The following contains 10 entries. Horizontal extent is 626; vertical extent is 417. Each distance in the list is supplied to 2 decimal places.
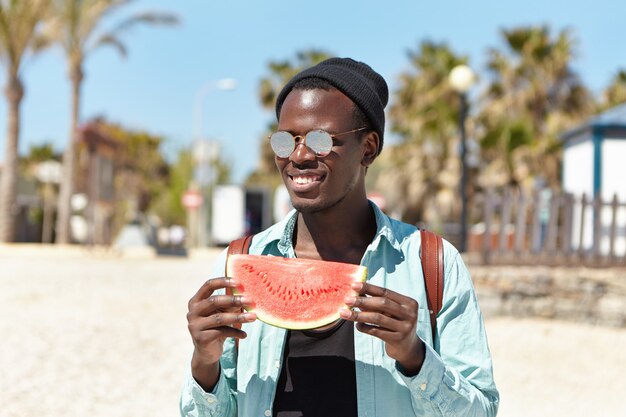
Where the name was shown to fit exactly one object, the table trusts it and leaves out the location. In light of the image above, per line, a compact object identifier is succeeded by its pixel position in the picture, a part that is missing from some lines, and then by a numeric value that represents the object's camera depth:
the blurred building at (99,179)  24.98
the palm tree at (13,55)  23.53
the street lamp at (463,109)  13.83
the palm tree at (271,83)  37.69
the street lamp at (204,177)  33.94
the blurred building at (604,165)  14.27
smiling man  1.90
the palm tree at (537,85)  33.34
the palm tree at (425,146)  30.42
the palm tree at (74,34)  24.97
